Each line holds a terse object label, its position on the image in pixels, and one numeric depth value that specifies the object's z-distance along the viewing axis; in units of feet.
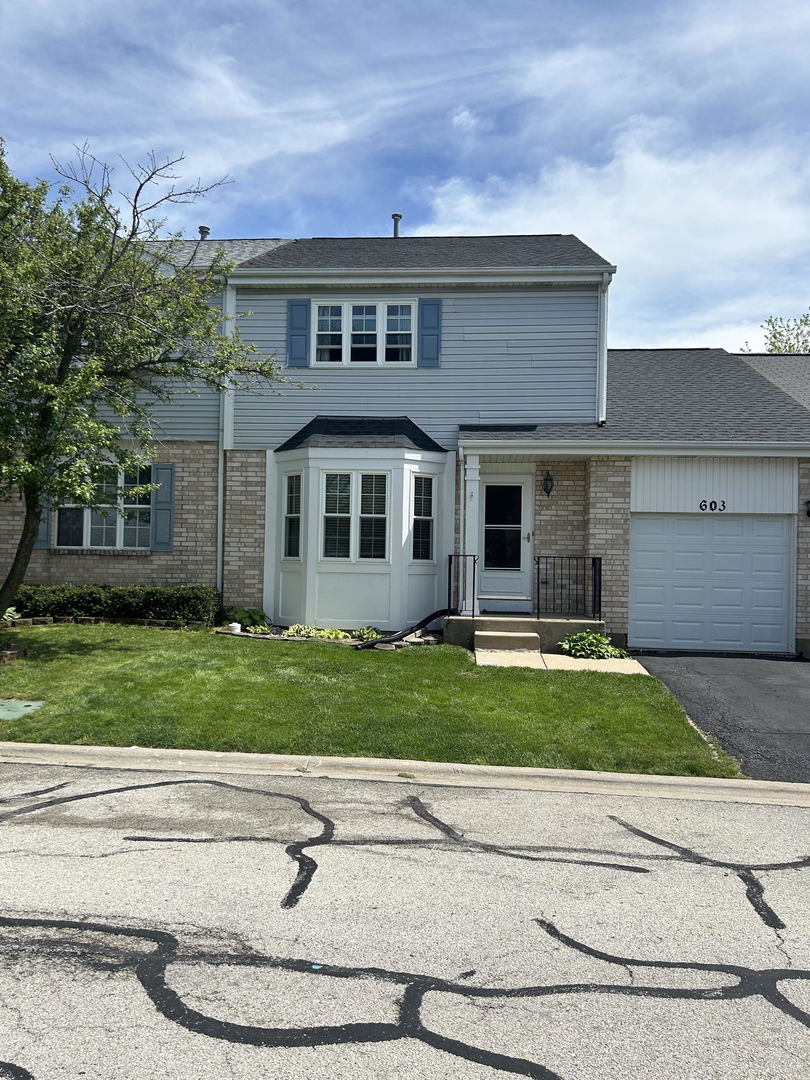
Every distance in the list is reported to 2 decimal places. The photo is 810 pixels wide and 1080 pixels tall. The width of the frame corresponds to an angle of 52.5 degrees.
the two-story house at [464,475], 43.50
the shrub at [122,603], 43.57
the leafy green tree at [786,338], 118.52
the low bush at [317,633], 42.19
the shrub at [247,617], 43.75
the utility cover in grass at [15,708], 26.18
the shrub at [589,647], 38.27
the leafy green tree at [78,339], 33.19
